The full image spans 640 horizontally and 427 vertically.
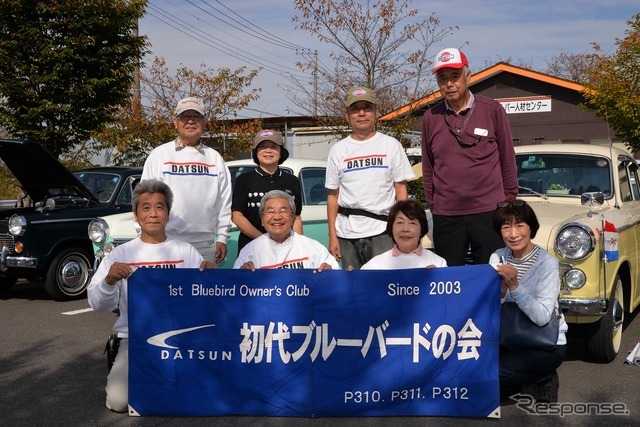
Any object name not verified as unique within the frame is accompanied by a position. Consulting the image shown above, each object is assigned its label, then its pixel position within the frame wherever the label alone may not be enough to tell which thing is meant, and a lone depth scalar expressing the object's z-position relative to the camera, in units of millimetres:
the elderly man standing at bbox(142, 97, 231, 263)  5012
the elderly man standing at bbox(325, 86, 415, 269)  4820
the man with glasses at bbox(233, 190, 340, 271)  4539
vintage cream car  5000
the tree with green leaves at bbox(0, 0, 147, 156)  11867
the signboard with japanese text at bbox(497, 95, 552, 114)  21828
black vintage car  8430
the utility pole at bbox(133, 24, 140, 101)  16800
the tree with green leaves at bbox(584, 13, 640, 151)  14203
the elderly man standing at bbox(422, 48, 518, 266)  4656
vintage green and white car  7020
